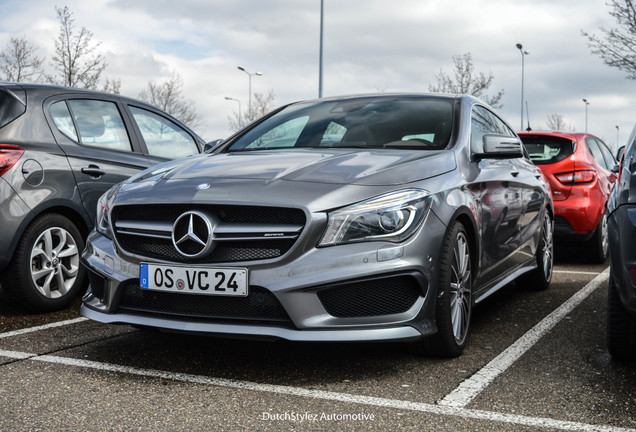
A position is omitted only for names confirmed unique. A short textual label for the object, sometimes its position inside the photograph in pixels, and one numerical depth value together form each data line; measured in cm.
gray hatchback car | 482
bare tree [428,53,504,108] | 4009
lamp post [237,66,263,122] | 4747
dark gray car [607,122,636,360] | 321
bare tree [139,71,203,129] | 4297
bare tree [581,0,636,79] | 2216
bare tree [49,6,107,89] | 2797
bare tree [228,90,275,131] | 5128
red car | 791
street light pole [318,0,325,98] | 2412
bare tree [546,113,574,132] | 6975
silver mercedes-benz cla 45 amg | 331
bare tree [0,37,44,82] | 2888
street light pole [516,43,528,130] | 4174
